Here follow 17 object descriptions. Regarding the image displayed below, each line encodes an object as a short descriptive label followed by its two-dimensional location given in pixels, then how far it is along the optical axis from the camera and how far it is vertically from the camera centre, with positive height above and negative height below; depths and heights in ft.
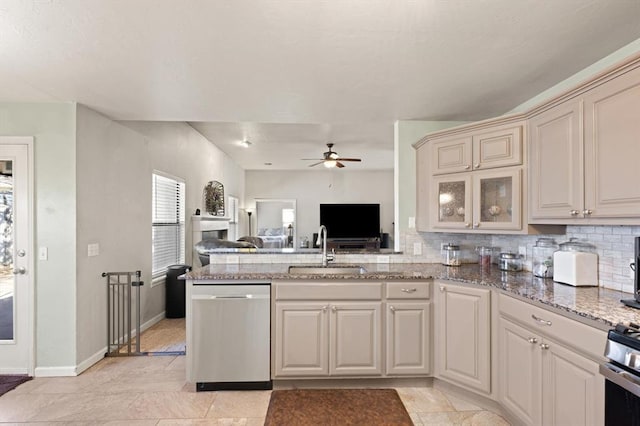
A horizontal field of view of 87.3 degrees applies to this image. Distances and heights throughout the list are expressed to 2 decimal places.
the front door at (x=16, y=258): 9.45 -1.28
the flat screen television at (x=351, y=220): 27.68 -0.60
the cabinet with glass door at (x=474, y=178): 8.34 +0.96
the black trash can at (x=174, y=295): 14.40 -3.54
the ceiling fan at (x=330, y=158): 18.77 +3.07
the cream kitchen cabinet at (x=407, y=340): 8.66 -3.28
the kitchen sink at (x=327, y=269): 10.64 -1.79
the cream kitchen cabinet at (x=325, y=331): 8.64 -3.05
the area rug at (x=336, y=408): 5.16 -4.08
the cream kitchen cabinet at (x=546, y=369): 5.15 -2.76
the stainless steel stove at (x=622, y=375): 4.27 -2.16
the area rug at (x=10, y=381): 8.70 -4.55
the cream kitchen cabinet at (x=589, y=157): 5.43 +1.06
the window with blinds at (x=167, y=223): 14.11 -0.44
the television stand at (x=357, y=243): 26.99 -2.43
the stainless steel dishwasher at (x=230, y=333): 8.57 -3.08
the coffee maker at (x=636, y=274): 5.76 -1.09
